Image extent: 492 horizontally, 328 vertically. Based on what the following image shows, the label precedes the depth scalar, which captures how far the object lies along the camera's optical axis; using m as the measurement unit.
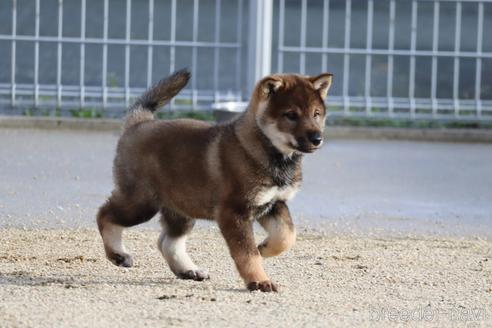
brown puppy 11.60
